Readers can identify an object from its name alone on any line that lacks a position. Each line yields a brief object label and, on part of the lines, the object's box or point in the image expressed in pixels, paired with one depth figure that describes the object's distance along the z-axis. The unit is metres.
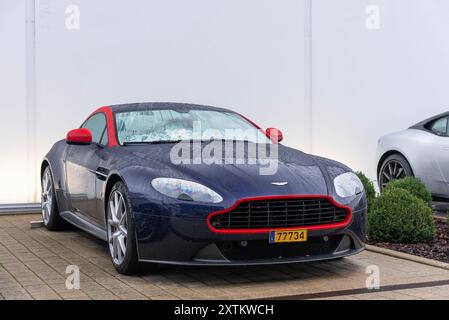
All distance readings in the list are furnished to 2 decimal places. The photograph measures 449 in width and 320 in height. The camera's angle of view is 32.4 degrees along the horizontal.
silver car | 9.20
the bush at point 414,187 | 8.64
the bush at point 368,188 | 8.77
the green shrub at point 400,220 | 7.35
